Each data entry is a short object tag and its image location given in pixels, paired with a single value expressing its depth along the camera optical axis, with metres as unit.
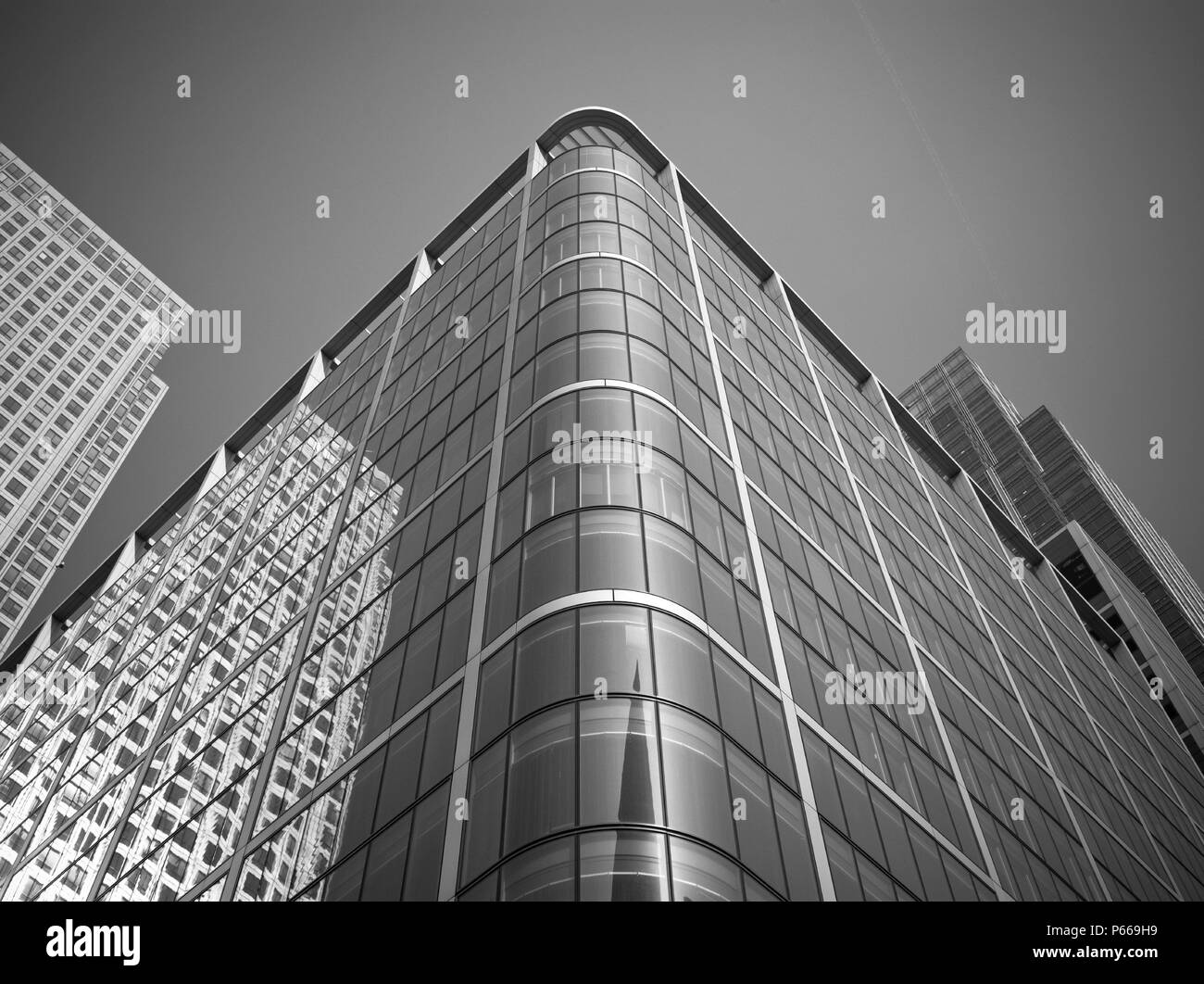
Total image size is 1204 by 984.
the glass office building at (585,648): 21.25
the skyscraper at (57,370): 126.81
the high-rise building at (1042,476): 150.25
